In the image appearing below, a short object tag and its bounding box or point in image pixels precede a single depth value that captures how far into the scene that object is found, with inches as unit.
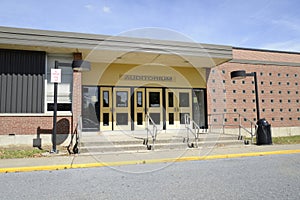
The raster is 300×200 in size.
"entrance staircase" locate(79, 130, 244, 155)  353.4
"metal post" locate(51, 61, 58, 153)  352.9
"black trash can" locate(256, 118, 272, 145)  418.0
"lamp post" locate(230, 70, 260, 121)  427.5
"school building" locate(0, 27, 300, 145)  400.8
